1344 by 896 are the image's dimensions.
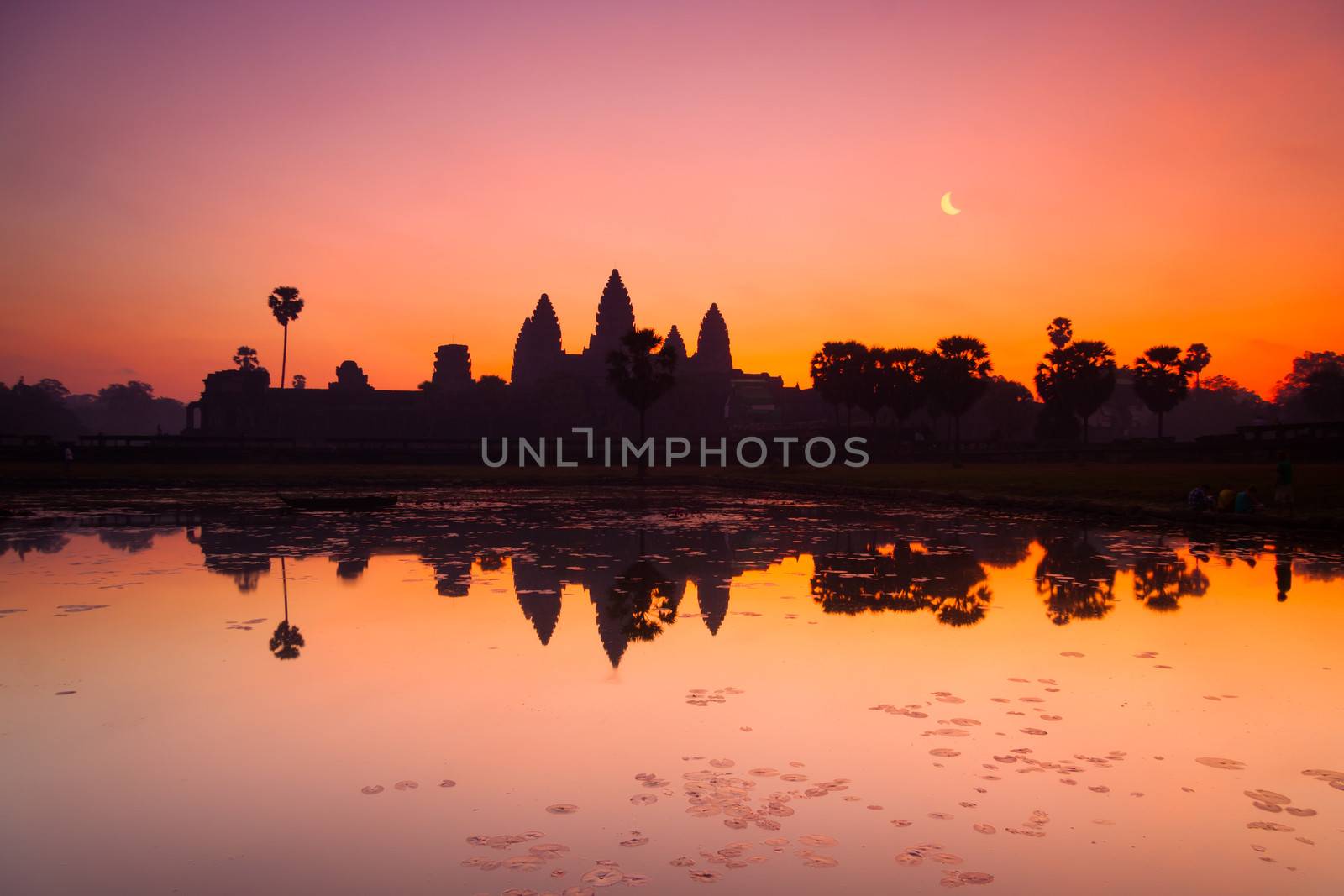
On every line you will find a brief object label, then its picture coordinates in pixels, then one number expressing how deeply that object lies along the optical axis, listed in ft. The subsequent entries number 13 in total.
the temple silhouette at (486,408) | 320.91
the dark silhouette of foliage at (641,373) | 194.29
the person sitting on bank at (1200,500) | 72.54
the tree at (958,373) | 218.38
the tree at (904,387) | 247.09
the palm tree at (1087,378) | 223.30
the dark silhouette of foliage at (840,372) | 252.79
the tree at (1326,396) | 254.88
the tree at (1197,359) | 232.73
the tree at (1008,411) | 321.93
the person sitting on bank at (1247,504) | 70.33
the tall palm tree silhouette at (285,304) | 297.33
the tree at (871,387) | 247.70
